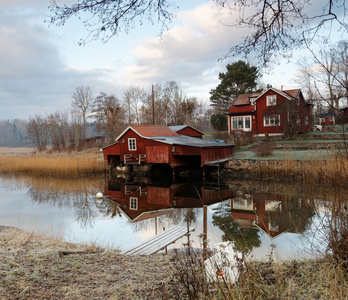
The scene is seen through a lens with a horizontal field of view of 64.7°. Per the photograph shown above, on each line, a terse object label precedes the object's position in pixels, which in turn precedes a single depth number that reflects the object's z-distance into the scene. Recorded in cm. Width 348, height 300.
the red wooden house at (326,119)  3906
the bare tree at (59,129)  4812
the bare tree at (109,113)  3972
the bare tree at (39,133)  4923
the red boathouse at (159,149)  2044
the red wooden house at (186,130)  2878
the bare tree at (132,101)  5003
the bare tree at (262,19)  362
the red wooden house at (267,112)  2547
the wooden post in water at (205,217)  493
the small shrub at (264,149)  1945
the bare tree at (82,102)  4740
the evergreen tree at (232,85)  3838
